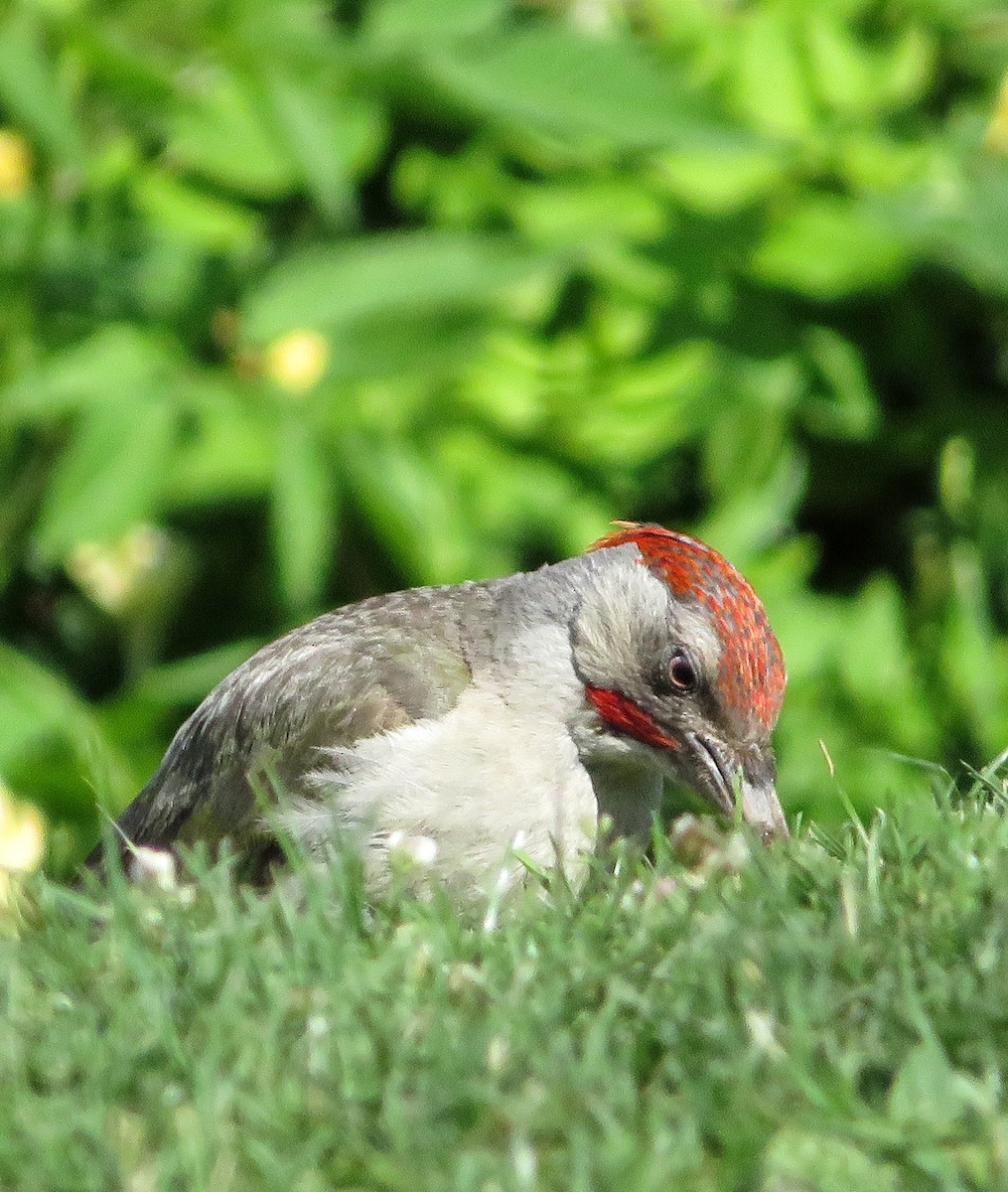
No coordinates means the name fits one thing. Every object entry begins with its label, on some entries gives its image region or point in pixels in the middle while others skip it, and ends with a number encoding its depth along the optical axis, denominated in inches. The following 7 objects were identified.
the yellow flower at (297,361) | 444.8
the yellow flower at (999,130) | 498.0
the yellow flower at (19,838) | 343.6
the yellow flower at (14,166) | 451.5
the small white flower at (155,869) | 256.5
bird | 316.5
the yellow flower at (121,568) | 493.4
